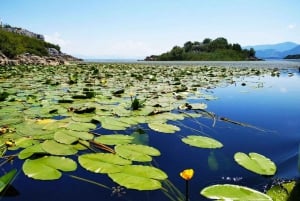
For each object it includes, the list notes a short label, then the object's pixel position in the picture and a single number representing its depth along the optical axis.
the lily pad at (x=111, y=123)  2.48
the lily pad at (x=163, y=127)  2.43
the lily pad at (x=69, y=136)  2.02
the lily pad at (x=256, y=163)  1.56
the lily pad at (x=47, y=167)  1.46
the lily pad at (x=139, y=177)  1.33
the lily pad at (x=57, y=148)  1.79
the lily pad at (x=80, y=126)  2.40
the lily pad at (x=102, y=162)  1.53
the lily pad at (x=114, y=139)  2.04
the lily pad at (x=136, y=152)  1.70
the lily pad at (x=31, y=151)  1.76
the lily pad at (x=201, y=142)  2.03
